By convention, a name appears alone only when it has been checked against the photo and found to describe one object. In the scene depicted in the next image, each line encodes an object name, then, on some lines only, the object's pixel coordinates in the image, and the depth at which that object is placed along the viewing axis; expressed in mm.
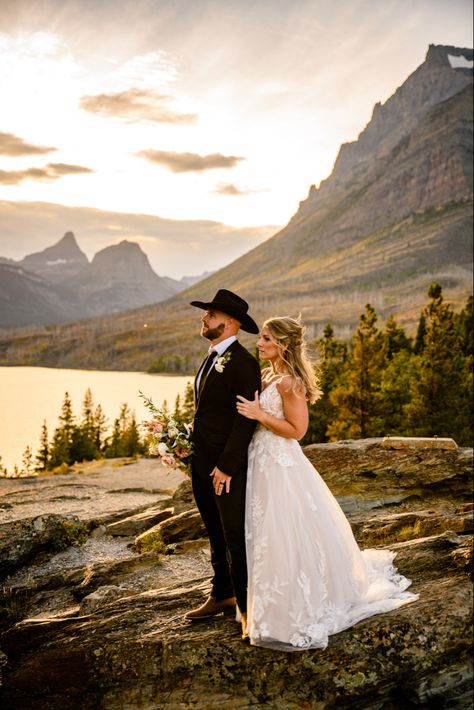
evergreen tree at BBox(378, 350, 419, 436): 29808
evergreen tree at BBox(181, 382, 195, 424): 49575
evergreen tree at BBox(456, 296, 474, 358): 41375
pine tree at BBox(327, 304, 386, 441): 30109
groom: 5699
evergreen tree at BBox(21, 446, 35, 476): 47500
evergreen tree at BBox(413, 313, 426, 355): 46938
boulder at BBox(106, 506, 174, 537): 14156
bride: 5488
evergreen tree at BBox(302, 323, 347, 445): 33219
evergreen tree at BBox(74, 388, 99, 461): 48031
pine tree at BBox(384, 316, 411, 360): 49538
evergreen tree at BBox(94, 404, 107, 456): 56862
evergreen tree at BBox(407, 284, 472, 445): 26719
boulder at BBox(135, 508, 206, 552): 12586
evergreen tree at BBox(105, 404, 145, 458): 50812
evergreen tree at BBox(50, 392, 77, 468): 44656
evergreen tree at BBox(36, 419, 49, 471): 48059
